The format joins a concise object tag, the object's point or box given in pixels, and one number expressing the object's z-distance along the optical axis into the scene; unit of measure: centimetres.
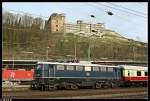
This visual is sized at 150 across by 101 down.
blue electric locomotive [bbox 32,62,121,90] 2789
